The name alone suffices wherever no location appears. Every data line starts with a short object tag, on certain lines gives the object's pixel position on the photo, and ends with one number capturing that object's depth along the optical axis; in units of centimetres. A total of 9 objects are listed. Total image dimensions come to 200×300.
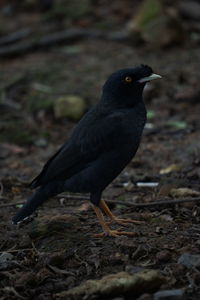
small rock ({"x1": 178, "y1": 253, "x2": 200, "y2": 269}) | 846
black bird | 1027
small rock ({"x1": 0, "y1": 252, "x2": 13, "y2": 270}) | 914
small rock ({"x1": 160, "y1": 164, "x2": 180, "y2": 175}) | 1359
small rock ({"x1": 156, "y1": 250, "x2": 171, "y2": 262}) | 880
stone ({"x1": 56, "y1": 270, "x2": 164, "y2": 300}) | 779
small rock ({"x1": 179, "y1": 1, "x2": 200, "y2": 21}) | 2442
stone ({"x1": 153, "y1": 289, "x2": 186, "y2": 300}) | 756
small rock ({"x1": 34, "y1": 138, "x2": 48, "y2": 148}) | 1658
